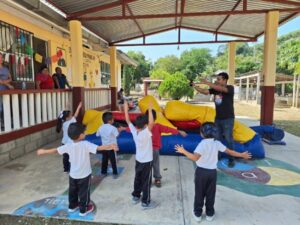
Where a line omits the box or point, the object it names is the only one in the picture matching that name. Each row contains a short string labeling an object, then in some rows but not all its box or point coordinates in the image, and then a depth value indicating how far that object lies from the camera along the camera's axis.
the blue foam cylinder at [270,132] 6.81
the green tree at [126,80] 28.04
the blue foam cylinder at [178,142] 5.46
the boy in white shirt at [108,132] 4.05
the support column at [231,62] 12.56
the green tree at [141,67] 50.92
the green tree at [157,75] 41.30
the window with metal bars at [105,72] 15.23
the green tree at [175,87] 21.20
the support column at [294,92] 18.73
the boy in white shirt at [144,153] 3.23
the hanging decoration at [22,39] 7.38
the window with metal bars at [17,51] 6.72
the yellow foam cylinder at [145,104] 6.48
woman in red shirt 6.82
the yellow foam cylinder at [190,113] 6.00
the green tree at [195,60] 50.44
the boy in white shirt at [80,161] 2.92
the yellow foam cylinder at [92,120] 6.23
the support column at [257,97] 22.24
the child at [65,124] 4.34
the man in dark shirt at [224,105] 4.53
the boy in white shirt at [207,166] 2.85
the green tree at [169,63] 57.69
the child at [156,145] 3.78
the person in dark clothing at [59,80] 7.54
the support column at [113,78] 12.23
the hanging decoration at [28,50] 7.69
